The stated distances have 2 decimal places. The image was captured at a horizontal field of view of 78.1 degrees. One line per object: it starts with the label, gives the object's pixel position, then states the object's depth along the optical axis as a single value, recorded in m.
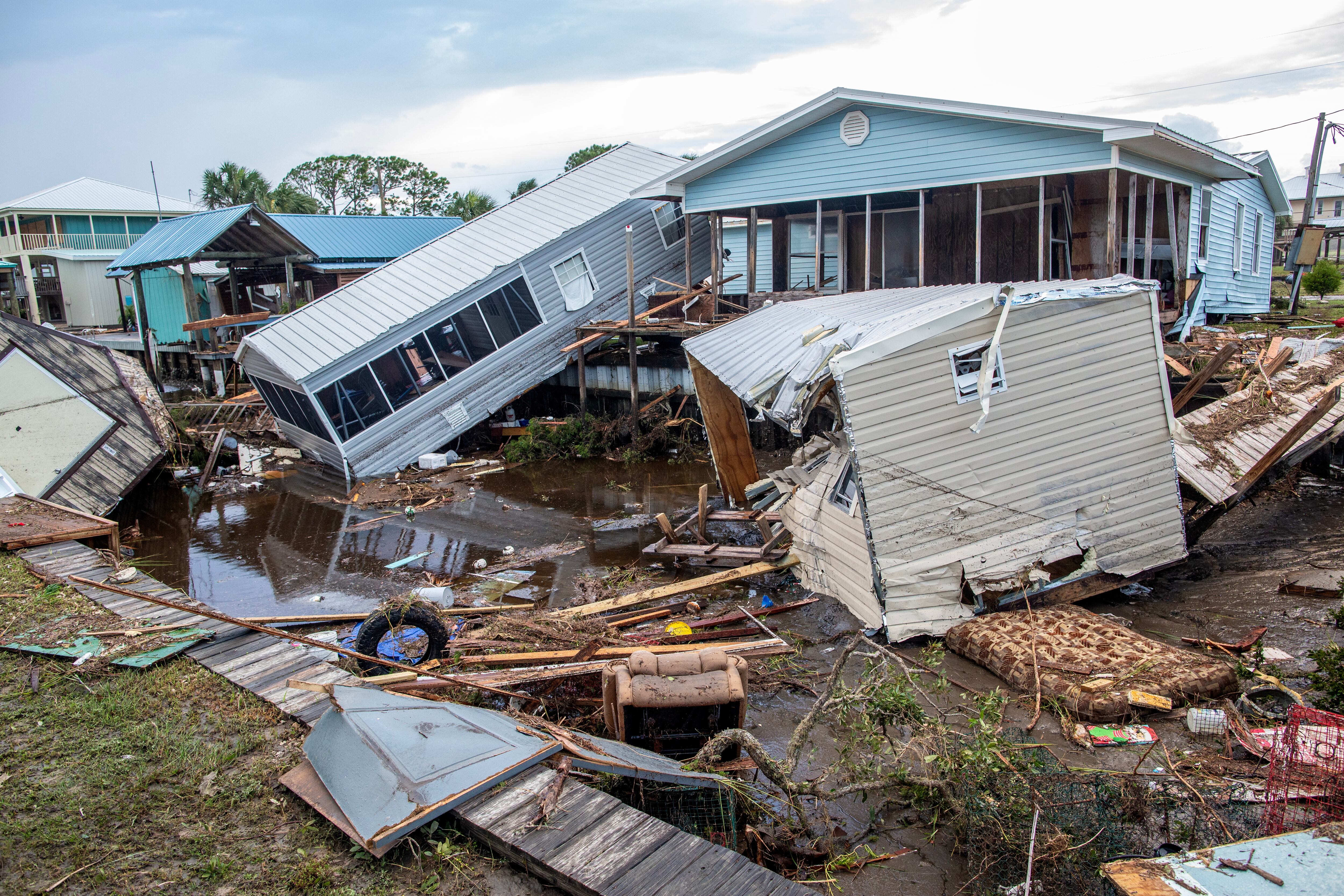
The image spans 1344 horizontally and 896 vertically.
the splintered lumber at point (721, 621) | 9.18
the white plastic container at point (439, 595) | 9.84
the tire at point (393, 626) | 7.36
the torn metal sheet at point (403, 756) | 4.56
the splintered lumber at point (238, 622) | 6.49
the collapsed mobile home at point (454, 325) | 17.61
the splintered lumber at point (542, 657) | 7.70
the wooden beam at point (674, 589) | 9.72
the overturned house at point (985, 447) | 8.37
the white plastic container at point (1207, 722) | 6.48
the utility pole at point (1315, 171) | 23.30
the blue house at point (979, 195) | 14.09
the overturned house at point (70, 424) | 14.74
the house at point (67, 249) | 40.94
